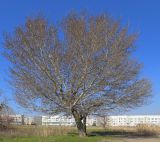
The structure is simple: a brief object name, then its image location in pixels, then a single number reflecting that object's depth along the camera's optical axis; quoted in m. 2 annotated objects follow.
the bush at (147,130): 21.31
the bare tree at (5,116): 17.64
